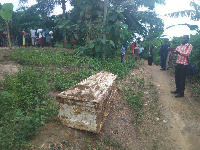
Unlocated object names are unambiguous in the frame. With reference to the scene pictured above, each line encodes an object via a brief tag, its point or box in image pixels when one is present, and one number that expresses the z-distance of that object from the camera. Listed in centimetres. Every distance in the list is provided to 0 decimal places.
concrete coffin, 298
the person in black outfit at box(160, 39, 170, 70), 945
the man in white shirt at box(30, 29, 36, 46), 1241
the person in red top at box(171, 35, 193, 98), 520
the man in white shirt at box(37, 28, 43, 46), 1255
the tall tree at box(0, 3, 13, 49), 925
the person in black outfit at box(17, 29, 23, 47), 1308
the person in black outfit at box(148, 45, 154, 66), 1091
